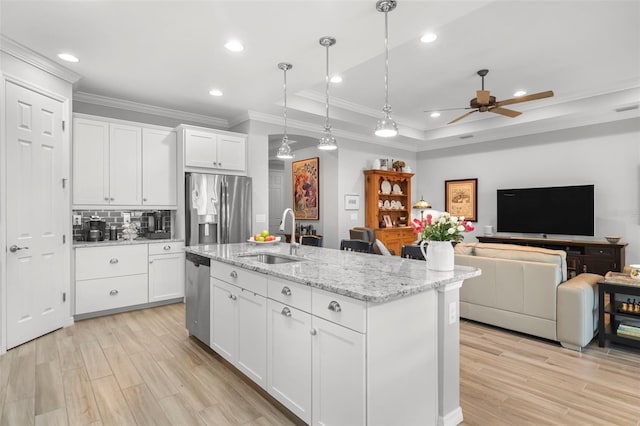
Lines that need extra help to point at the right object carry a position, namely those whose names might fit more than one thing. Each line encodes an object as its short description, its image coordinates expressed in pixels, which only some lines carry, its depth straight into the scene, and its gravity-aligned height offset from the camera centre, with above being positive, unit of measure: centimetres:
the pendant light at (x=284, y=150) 350 +62
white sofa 308 -79
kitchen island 164 -69
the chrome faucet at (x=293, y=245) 314 -31
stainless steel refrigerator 467 +4
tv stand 522 -67
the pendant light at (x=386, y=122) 250 +68
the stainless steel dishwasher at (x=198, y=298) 308 -79
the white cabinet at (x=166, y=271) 450 -78
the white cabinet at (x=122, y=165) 409 +60
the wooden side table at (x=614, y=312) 302 -91
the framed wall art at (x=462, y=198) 724 +30
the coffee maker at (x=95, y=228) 430 -21
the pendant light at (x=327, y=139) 309 +66
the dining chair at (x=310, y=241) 428 -36
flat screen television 575 +2
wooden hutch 686 +14
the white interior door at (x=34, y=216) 318 -3
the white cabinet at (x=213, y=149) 471 +88
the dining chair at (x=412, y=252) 308 -37
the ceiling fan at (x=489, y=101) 385 +127
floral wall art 695 +50
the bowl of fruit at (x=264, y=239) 362 -28
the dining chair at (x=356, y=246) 348 -35
